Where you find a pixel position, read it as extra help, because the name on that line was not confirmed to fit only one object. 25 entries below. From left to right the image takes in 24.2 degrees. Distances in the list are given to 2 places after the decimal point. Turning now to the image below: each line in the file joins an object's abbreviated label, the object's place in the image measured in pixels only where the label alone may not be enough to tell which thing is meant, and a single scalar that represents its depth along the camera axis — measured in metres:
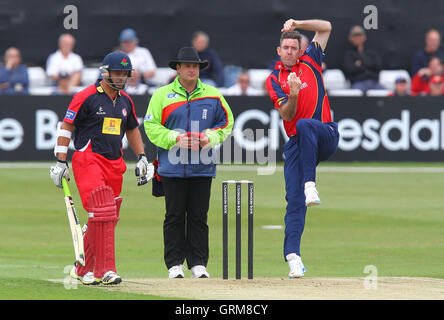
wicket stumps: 9.77
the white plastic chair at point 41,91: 22.11
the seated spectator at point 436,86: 23.14
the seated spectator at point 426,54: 23.79
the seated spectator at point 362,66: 23.34
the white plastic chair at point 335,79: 23.44
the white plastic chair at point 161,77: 22.98
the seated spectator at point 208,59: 22.38
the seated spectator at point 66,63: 22.50
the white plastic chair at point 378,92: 23.18
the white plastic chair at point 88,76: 22.84
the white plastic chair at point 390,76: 23.73
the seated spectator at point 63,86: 22.25
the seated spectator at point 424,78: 23.34
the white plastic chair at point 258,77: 23.31
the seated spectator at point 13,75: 22.44
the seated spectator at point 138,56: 22.44
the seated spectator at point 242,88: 22.70
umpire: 10.38
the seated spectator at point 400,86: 23.05
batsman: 9.38
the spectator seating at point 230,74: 23.54
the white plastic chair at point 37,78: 23.00
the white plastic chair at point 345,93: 22.75
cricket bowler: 9.91
